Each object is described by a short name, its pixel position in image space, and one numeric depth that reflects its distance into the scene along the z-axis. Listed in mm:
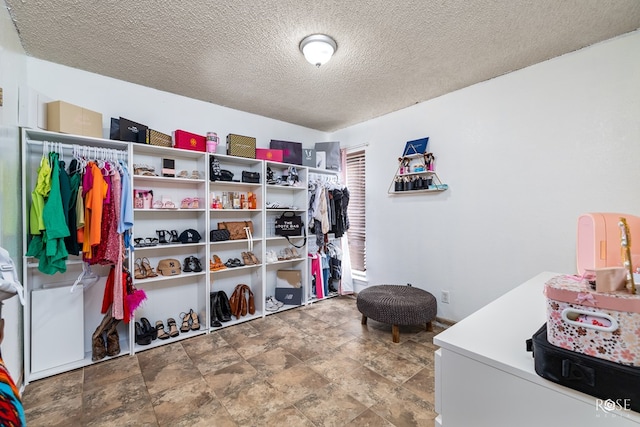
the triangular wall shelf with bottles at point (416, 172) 3160
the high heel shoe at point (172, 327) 2762
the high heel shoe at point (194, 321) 2895
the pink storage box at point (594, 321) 639
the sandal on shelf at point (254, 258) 3391
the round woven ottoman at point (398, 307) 2637
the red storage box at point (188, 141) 2807
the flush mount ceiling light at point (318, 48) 2039
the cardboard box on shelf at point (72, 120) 2179
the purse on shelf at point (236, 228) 3241
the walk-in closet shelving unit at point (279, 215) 3680
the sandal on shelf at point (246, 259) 3346
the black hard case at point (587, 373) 631
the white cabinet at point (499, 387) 724
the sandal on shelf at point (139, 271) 2607
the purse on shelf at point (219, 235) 3044
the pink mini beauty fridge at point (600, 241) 1278
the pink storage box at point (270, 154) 3400
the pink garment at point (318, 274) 3928
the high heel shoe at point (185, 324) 2850
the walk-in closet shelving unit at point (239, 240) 3252
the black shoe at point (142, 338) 2594
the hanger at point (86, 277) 2312
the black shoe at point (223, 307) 3127
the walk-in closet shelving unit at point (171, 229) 2736
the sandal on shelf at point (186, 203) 2896
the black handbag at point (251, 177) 3242
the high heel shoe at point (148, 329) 2670
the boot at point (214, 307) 3041
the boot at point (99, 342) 2332
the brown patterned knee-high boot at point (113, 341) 2422
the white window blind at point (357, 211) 4121
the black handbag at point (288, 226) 3586
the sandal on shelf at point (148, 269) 2699
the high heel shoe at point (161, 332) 2711
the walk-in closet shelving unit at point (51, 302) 2111
